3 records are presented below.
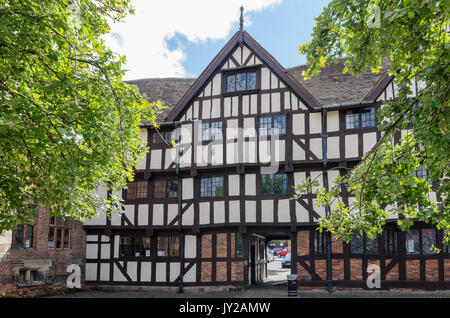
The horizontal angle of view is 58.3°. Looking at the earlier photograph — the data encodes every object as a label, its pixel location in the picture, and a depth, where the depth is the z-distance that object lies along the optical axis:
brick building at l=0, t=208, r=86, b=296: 15.25
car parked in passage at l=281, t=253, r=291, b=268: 33.34
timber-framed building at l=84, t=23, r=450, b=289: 16.70
